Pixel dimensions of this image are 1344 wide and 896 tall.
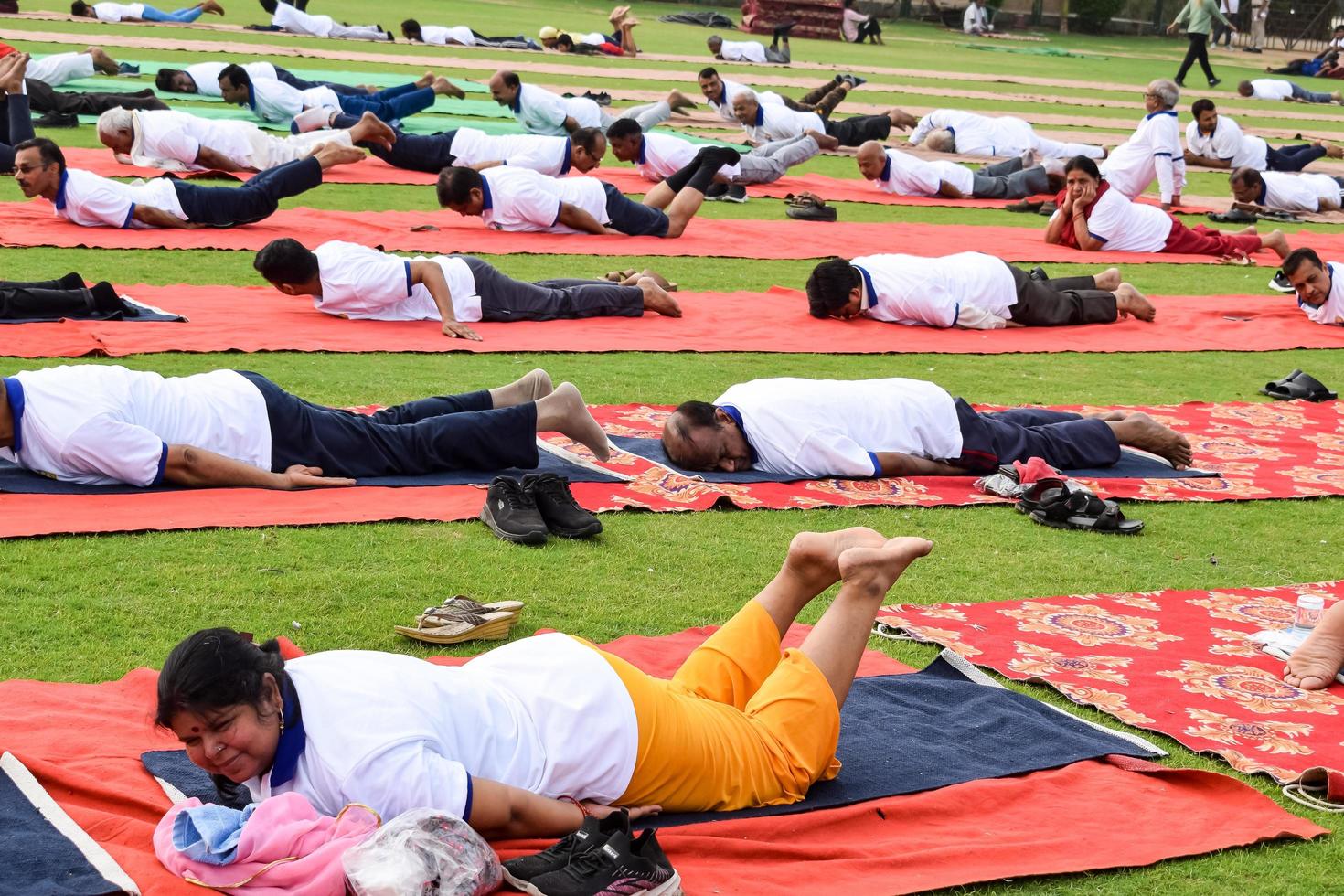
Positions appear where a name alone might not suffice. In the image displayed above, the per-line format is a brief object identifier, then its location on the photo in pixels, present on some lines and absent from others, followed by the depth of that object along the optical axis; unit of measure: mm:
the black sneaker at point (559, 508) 6266
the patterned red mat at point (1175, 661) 4793
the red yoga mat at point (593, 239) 11836
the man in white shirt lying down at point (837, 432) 7273
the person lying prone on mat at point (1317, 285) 11375
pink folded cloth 3385
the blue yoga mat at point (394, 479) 6320
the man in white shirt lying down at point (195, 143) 14062
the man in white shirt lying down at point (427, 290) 9367
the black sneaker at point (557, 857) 3506
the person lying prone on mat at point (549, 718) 3473
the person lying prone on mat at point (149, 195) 11414
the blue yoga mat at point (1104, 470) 7293
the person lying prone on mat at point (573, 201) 12555
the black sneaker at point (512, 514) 6141
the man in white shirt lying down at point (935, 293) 10586
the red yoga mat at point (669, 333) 8914
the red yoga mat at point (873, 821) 3768
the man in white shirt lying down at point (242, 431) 6230
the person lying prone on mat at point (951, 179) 17062
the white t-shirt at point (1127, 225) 14117
